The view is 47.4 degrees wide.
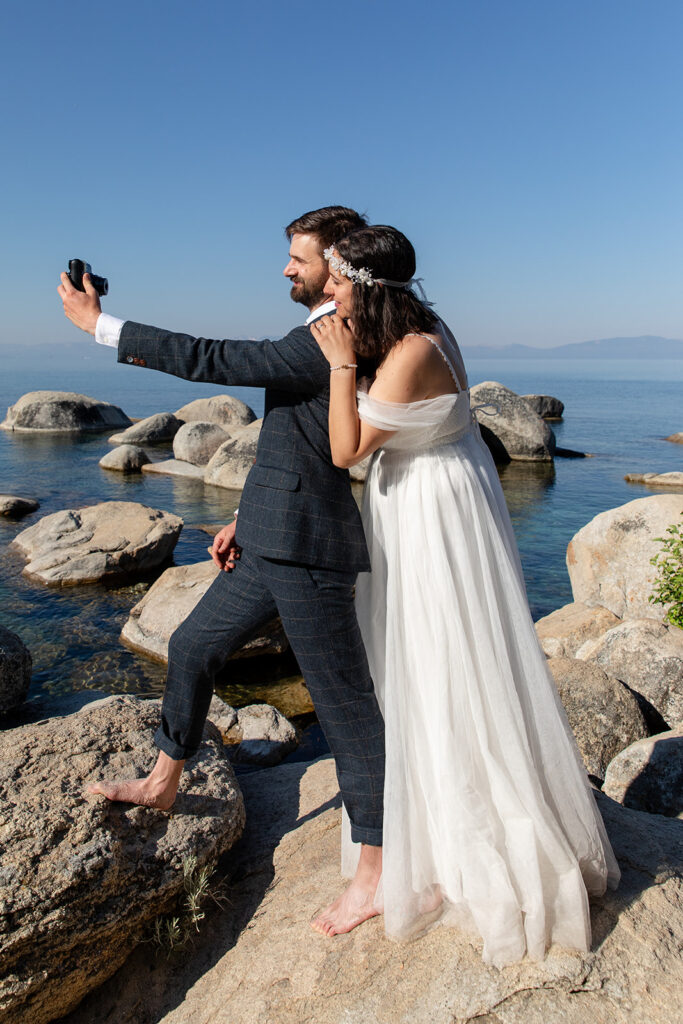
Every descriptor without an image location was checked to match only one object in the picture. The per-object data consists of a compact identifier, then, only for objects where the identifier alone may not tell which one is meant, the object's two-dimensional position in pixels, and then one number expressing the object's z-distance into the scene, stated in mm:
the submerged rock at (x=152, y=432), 23297
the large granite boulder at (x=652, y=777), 4641
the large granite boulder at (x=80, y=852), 2742
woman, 2654
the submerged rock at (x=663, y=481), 19844
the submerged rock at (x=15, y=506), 13656
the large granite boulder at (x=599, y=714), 5398
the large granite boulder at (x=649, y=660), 6221
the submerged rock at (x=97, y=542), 10055
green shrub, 6918
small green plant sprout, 3121
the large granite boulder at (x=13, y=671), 6371
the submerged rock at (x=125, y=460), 18875
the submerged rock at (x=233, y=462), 17219
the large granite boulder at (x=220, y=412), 24955
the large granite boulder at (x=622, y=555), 8453
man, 2748
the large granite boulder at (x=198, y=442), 20016
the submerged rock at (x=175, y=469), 18453
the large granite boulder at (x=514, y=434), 22094
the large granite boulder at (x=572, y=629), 7633
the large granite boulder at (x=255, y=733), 5965
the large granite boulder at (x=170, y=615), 8016
